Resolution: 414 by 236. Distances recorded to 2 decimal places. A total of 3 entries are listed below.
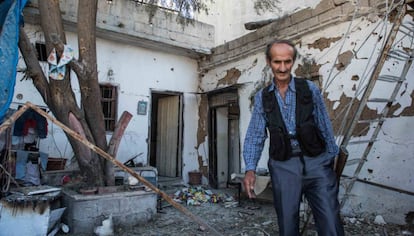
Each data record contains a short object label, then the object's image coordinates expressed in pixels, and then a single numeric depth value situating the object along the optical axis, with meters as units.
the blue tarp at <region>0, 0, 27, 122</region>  3.23
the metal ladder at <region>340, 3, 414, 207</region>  2.85
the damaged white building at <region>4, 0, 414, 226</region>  4.21
